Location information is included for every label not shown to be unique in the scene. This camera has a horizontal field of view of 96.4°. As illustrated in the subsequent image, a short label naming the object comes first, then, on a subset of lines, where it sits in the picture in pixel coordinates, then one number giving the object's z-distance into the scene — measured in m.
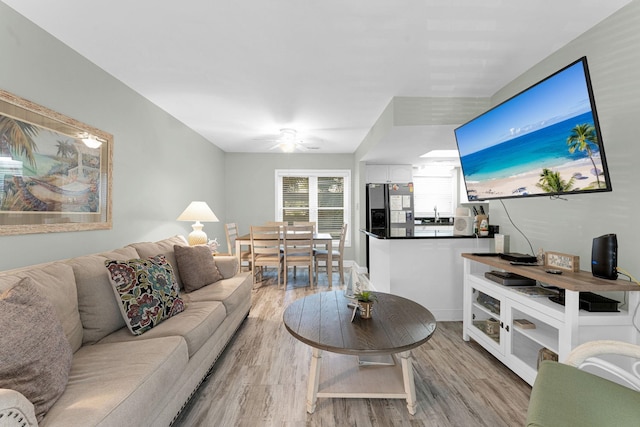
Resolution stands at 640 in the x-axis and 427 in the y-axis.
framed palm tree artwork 1.72
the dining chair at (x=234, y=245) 4.56
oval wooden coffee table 1.58
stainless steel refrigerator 5.22
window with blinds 6.06
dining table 4.49
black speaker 1.61
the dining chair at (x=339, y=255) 4.69
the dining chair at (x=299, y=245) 4.37
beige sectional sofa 1.07
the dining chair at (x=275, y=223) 5.45
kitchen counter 3.16
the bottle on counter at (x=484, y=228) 3.00
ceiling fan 4.28
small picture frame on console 1.86
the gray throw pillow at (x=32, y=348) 1.04
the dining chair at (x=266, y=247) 4.31
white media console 1.59
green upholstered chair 0.93
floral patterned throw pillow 1.75
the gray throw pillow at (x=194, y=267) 2.67
